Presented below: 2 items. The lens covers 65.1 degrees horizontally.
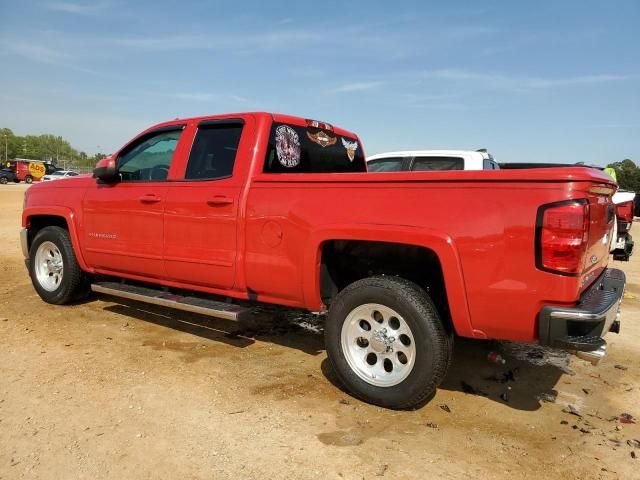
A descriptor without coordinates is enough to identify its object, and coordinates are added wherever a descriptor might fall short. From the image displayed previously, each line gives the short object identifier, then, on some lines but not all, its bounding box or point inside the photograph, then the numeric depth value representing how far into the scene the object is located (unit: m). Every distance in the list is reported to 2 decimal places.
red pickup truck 2.71
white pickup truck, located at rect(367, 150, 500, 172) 7.48
